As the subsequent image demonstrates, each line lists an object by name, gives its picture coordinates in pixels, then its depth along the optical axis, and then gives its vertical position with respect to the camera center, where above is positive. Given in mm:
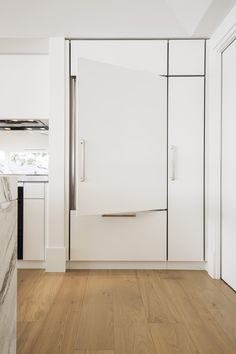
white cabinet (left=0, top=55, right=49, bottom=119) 3088 +826
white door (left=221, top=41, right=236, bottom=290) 2436 +62
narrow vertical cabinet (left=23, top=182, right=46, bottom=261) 2934 -460
